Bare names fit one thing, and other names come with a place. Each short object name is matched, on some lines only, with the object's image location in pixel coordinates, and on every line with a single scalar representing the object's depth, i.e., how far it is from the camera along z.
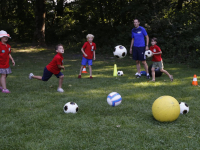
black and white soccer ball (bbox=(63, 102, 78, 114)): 4.99
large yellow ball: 4.33
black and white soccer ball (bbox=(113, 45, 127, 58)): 9.08
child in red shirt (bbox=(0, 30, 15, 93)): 6.77
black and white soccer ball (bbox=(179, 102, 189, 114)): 4.90
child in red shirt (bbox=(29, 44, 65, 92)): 6.79
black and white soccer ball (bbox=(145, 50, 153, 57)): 8.37
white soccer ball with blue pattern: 5.41
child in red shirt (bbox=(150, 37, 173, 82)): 8.44
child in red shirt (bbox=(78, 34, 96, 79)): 9.15
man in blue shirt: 9.10
